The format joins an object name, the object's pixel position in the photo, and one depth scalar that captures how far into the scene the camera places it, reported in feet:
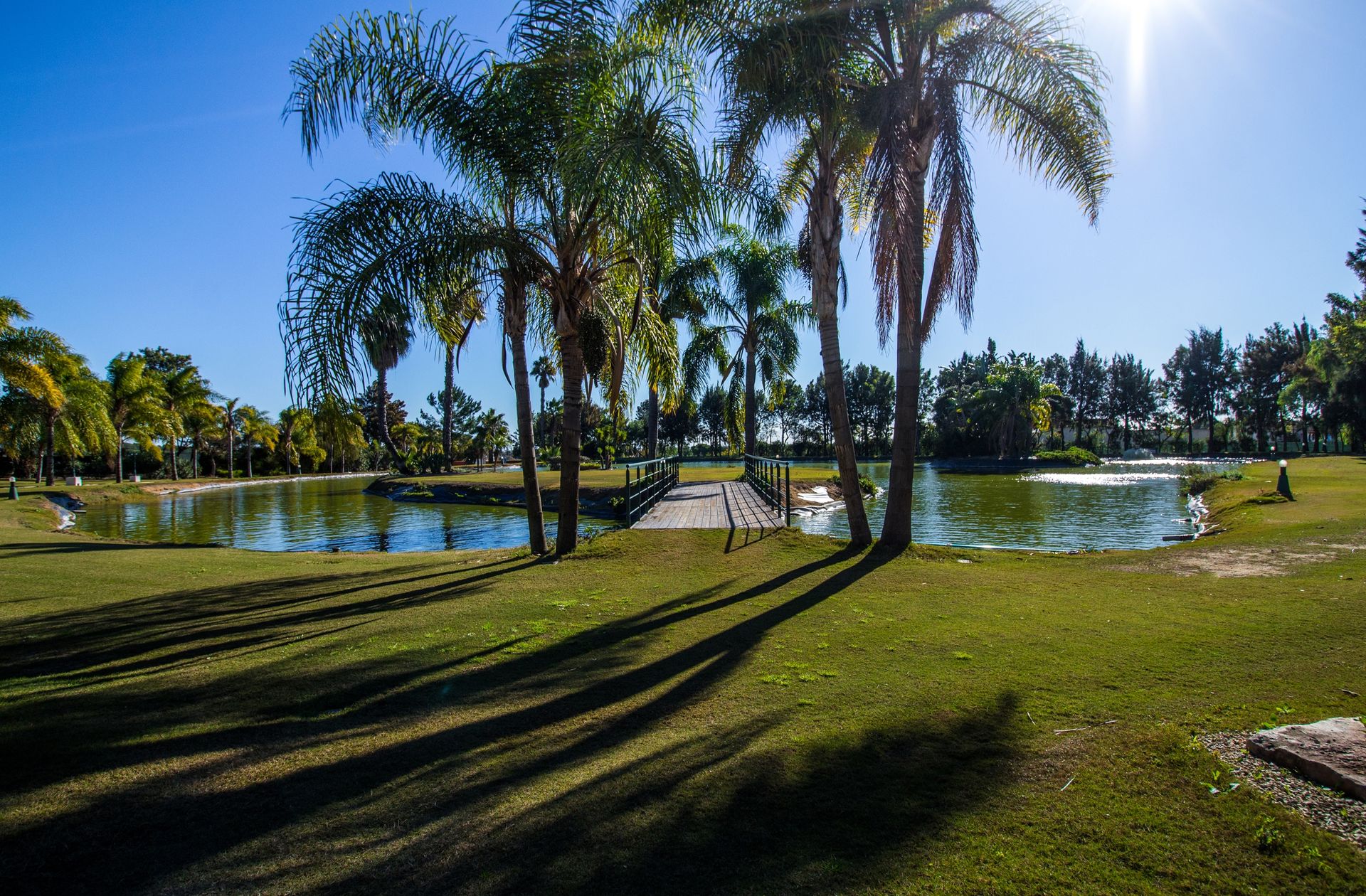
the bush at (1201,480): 72.33
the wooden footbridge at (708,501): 41.09
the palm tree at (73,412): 98.89
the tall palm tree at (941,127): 27.66
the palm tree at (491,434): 250.98
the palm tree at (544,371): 161.45
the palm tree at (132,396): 124.36
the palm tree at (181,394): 151.64
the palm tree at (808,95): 26.17
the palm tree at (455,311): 28.32
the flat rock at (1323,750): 8.48
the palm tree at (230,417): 180.55
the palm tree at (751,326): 78.79
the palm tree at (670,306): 31.23
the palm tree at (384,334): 22.53
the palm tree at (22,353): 78.79
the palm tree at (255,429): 190.60
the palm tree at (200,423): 158.20
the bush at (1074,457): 184.14
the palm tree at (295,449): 189.67
